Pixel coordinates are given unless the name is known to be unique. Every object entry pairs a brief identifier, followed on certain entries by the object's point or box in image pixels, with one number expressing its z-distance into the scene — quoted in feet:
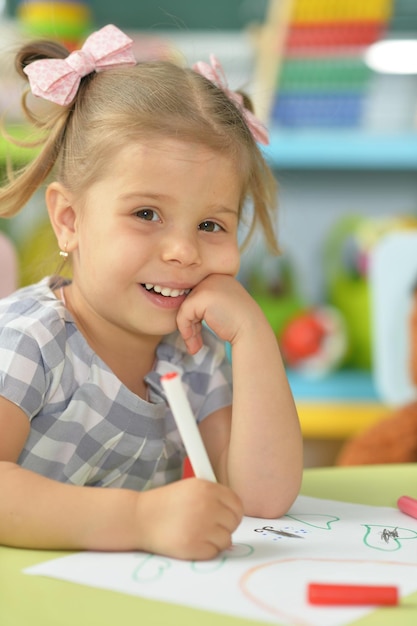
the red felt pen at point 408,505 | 3.91
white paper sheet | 3.28
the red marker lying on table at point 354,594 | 3.28
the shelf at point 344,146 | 8.93
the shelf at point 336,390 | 8.71
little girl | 4.06
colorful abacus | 8.75
